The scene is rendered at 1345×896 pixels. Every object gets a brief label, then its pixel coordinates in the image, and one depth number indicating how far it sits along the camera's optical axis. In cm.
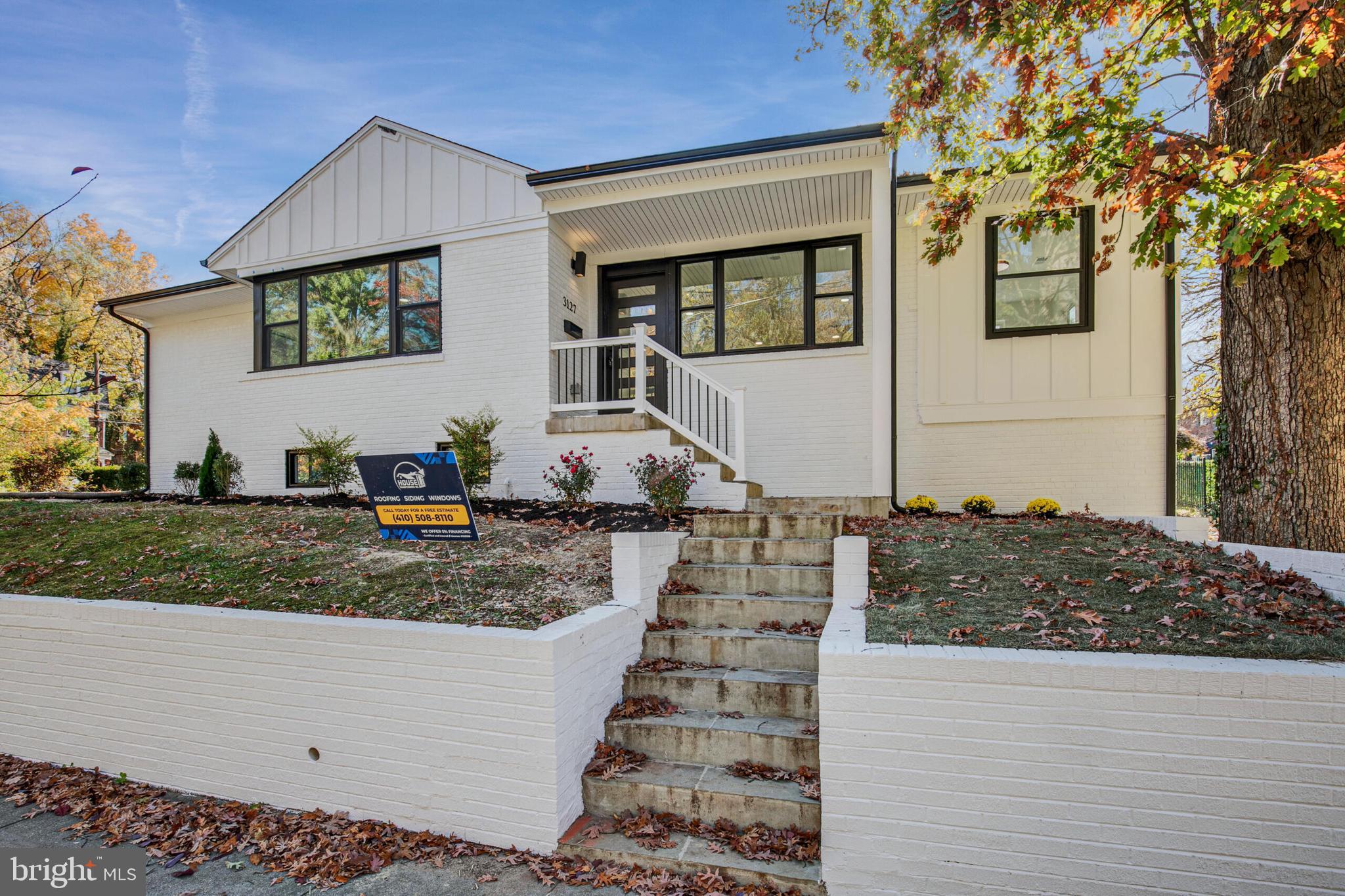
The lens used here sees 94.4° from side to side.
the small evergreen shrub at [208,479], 966
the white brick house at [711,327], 711
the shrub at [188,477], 1029
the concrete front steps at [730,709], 283
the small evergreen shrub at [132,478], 1502
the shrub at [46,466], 1606
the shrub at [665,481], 609
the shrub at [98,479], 1656
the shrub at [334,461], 823
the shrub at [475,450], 751
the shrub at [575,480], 709
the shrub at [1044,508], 689
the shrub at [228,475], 961
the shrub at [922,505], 725
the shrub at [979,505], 720
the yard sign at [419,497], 373
